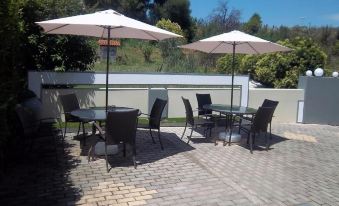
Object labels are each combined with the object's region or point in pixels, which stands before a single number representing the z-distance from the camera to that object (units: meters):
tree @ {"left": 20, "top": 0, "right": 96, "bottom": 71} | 9.25
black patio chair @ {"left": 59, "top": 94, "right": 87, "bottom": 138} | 7.63
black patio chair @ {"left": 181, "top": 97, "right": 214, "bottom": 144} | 8.08
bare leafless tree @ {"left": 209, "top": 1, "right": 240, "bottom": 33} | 31.06
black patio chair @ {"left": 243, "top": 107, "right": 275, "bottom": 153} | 7.62
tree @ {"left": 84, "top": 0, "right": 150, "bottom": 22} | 31.48
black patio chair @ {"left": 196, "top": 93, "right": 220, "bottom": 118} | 9.70
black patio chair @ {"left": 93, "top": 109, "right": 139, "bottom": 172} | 5.80
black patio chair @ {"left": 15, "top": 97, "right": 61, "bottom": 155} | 5.92
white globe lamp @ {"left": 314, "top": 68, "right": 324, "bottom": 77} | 12.65
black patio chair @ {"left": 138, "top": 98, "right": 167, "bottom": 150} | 7.35
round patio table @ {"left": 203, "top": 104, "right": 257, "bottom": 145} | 8.20
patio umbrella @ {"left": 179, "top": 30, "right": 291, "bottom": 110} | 7.92
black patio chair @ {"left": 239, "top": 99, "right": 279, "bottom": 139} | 8.55
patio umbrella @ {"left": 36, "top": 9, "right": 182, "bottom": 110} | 5.97
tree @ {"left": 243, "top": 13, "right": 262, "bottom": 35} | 33.69
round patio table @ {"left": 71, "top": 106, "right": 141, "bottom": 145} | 6.34
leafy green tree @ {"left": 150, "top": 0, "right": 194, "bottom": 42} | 33.62
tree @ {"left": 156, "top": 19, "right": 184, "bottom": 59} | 18.16
